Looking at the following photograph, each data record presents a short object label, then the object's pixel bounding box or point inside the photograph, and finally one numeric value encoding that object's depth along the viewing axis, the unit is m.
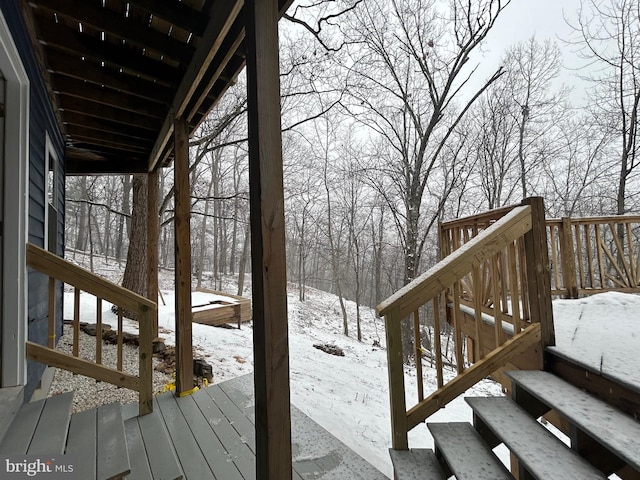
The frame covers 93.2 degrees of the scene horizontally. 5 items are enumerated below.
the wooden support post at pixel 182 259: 2.67
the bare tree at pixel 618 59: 6.86
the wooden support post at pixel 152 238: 4.34
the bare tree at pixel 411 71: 6.88
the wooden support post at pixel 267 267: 1.17
